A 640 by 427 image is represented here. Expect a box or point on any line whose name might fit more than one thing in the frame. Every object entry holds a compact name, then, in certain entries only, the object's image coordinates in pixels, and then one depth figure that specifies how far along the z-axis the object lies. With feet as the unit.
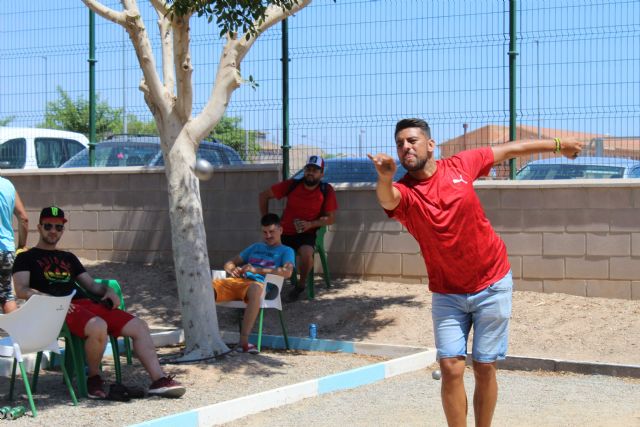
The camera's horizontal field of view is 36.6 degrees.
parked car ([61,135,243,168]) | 43.32
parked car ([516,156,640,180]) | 35.70
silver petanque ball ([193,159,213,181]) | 25.50
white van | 46.91
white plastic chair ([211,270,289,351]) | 29.87
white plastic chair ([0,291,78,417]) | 21.54
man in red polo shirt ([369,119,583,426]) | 17.83
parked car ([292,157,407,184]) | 39.78
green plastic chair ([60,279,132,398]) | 23.86
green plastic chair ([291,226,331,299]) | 37.32
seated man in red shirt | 36.58
